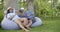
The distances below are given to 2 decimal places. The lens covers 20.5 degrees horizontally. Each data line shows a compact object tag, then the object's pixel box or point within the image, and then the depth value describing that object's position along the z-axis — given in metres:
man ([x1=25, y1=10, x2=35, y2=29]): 4.64
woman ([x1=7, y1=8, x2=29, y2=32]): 4.45
